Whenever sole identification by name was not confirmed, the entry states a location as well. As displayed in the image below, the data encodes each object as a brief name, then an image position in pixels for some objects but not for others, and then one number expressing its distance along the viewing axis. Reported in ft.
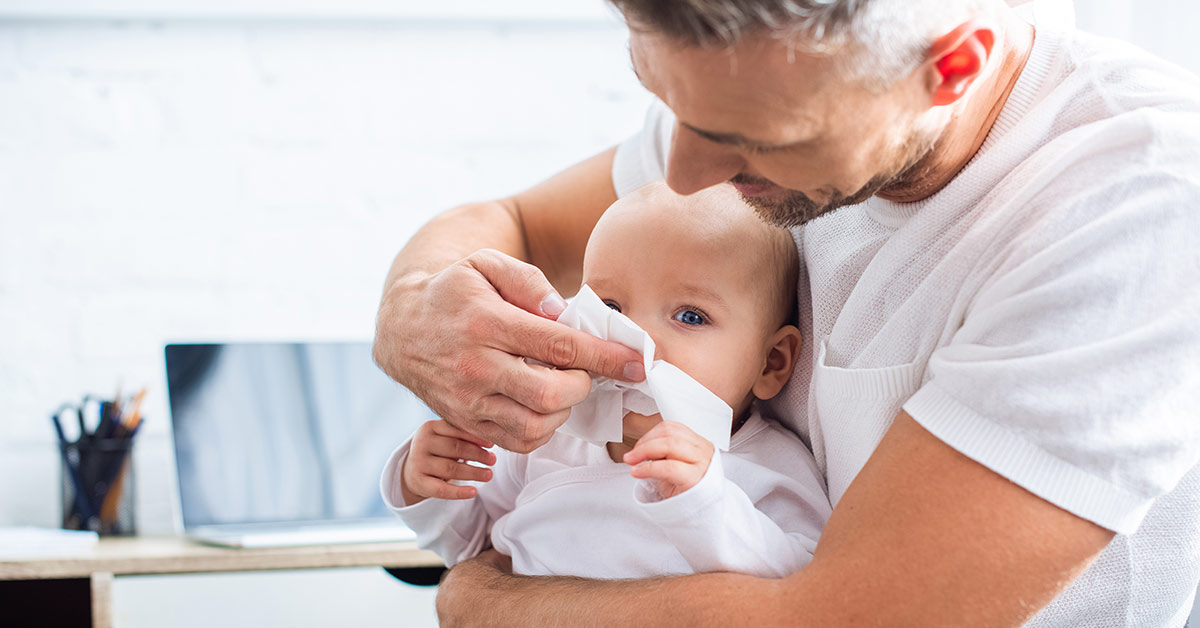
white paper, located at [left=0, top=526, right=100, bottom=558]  5.43
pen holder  6.05
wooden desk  5.34
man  2.36
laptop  6.09
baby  3.38
